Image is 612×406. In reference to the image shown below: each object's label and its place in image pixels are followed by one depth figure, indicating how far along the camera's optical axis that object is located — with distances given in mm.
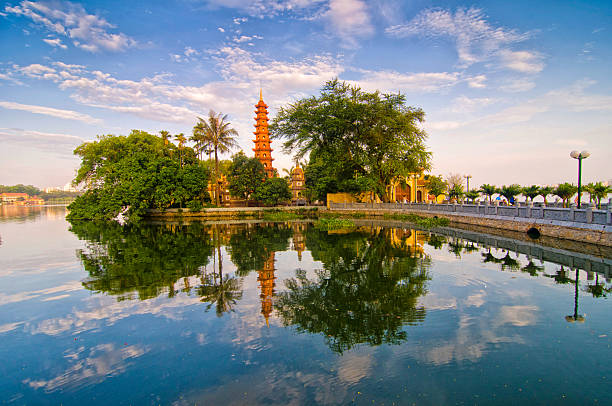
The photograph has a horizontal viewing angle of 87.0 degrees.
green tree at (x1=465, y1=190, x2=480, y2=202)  36281
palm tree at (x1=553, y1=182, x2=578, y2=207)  27672
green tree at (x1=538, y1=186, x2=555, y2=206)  29447
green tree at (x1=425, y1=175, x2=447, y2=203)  43156
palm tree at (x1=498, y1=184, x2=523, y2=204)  31875
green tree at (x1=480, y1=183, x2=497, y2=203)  33281
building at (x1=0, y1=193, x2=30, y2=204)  121625
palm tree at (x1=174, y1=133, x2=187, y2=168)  44469
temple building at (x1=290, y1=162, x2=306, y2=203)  60406
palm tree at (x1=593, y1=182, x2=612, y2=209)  24594
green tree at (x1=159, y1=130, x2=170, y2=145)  45312
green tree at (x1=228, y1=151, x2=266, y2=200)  42469
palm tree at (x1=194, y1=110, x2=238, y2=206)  40341
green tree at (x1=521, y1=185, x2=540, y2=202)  30438
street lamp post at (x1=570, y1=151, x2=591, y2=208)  16219
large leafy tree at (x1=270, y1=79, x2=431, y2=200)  34125
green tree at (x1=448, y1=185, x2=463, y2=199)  40078
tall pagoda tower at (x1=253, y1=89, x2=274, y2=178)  59844
